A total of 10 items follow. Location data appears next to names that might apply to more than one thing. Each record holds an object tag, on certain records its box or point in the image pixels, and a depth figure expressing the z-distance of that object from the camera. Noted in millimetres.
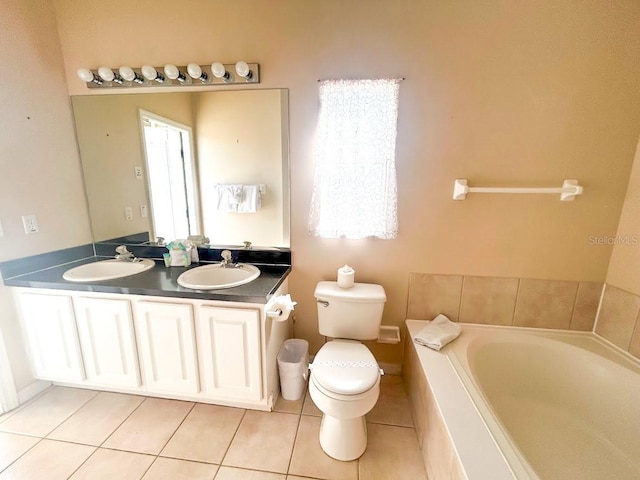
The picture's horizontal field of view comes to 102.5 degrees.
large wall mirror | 1669
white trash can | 1597
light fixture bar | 1591
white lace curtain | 1525
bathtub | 947
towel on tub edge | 1453
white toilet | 1197
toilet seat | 1189
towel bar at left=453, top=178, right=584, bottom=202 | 1445
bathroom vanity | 1374
